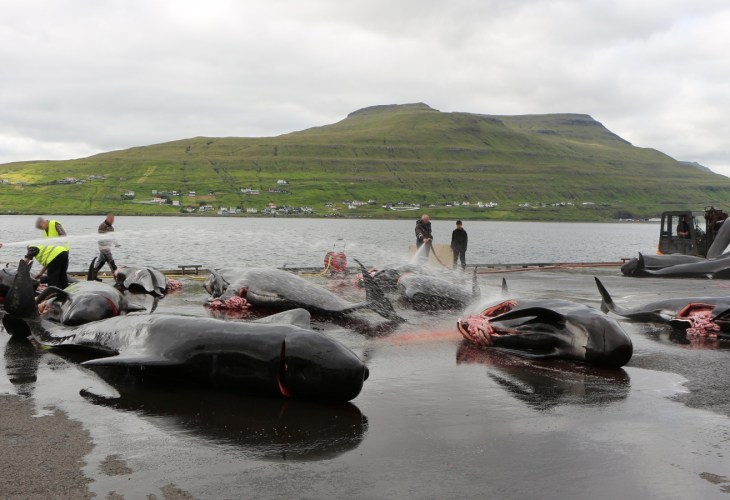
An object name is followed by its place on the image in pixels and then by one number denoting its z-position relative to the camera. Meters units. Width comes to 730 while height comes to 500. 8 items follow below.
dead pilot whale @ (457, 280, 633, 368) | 10.42
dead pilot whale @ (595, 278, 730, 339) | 13.88
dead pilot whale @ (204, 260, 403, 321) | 14.65
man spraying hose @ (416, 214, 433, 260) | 27.81
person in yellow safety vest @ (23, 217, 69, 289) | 17.56
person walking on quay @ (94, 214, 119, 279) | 23.47
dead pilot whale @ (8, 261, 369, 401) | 7.99
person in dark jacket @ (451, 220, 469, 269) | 30.51
